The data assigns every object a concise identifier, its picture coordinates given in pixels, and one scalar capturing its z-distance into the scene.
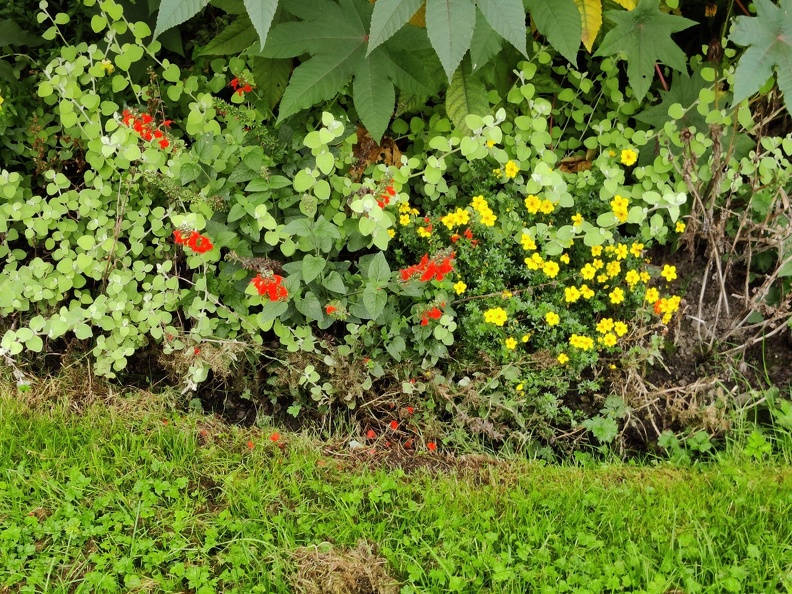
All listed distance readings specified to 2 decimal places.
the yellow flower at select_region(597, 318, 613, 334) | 2.53
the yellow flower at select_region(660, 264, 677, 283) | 2.54
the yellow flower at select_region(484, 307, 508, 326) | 2.46
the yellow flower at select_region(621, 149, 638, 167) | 2.58
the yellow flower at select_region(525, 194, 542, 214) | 2.53
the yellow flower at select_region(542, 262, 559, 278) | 2.46
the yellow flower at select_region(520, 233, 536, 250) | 2.48
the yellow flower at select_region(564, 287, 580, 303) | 2.50
